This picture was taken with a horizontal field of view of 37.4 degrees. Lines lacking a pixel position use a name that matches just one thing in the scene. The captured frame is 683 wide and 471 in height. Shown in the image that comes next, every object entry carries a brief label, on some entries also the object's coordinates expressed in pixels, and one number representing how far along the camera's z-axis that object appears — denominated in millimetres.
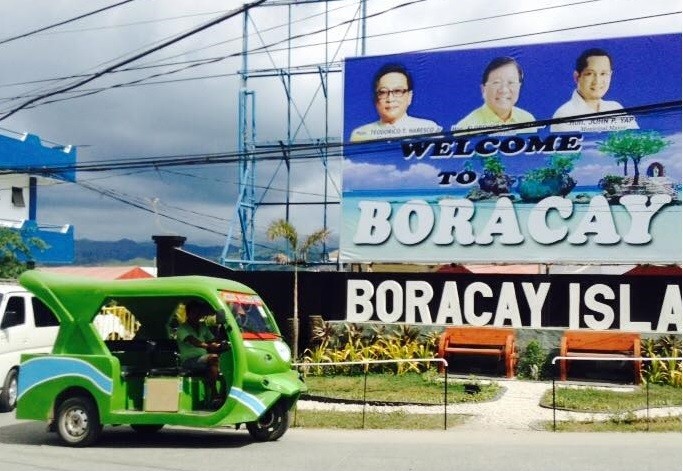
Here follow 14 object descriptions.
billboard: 23078
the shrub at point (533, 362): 22047
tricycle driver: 13102
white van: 17422
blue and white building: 40819
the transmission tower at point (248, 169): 27812
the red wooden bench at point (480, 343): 21938
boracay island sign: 22453
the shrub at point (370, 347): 22516
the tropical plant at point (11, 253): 33094
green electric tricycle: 12797
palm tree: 24891
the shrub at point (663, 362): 20502
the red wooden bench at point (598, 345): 21109
